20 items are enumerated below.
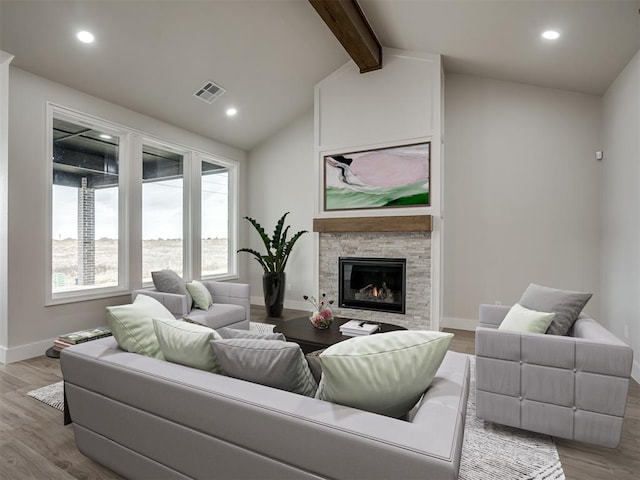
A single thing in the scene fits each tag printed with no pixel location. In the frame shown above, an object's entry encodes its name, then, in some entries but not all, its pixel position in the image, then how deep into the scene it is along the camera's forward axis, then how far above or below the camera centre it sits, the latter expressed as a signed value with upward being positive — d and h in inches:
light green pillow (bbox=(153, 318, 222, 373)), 59.7 -18.6
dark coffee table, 114.3 -33.7
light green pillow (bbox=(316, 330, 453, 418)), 46.1 -17.6
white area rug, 70.5 -47.8
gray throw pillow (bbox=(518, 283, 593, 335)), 89.7 -18.3
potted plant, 207.8 -18.9
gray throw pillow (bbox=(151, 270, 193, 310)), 149.9 -19.8
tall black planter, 207.5 -32.2
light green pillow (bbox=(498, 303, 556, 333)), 85.4 -21.0
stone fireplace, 172.6 -10.6
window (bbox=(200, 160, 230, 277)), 224.5 +13.2
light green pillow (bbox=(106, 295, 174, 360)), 69.0 -18.8
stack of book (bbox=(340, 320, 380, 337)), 120.6 -32.0
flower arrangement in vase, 127.8 -30.0
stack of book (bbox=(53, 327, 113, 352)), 129.8 -37.7
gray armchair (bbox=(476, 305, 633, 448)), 72.6 -32.0
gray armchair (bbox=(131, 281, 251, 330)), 141.4 -30.4
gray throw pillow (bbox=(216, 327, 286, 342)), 63.0 -18.0
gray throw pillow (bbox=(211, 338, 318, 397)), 53.4 -19.7
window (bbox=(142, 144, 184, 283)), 184.9 +16.1
